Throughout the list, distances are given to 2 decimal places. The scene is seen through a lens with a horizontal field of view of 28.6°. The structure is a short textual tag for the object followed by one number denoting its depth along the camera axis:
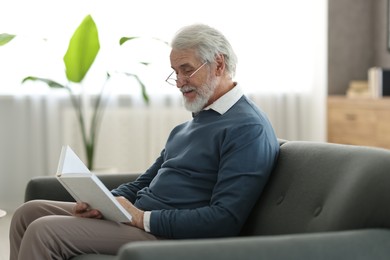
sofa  1.74
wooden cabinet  5.05
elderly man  2.28
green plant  4.54
